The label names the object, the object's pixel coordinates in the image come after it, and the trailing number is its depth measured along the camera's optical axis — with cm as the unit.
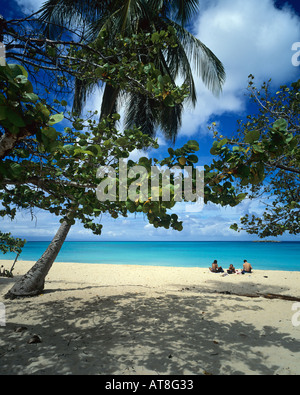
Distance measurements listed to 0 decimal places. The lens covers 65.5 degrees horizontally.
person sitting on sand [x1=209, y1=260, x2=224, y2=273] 1259
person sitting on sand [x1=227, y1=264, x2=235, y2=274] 1203
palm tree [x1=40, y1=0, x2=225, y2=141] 623
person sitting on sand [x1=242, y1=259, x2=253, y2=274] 1230
